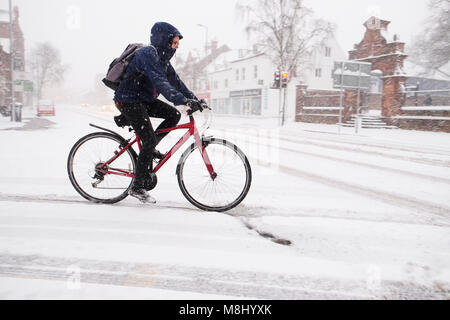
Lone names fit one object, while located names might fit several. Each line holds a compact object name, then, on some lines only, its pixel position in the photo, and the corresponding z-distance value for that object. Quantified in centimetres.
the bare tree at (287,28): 2700
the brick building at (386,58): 2127
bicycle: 347
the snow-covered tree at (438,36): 2894
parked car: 3272
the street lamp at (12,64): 2080
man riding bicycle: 313
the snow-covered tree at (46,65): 6962
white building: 4117
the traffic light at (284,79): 2257
